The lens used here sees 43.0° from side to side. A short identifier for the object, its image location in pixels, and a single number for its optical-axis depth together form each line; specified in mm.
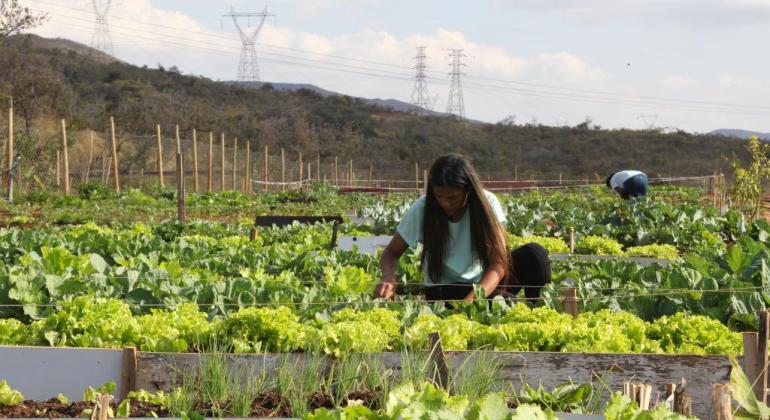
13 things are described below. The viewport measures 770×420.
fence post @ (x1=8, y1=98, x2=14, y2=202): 19672
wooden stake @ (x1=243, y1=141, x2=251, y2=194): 28916
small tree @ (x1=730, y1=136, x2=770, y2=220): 14883
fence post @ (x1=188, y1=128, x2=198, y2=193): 27297
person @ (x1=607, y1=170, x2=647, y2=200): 19031
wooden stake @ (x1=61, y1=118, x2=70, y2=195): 21725
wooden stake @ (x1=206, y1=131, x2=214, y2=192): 27000
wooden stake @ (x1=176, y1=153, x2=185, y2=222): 14367
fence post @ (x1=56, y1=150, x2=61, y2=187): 23512
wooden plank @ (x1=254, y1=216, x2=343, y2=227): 14114
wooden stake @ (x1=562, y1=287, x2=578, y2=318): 5664
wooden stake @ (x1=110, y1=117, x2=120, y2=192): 23172
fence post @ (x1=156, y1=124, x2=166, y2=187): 25375
